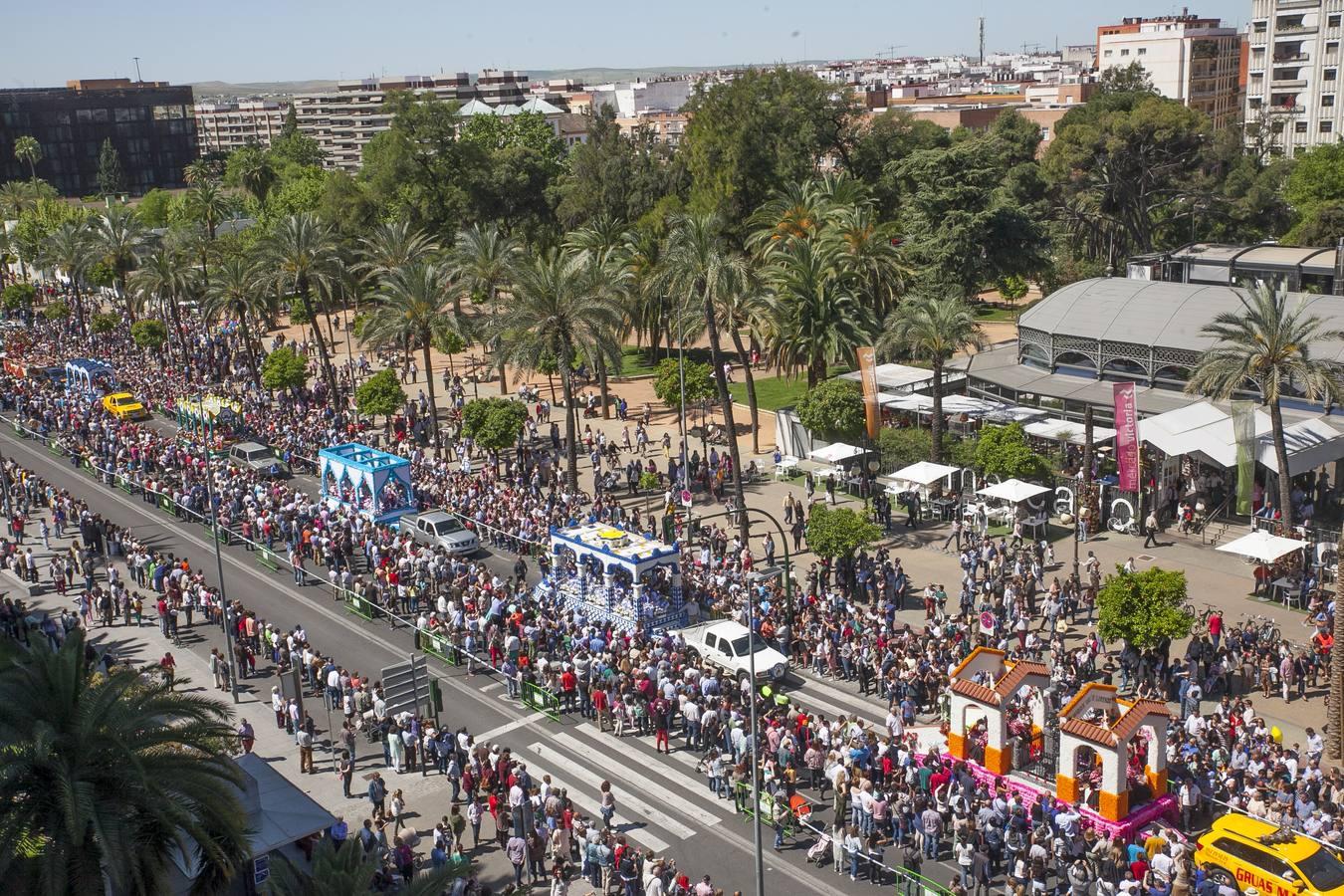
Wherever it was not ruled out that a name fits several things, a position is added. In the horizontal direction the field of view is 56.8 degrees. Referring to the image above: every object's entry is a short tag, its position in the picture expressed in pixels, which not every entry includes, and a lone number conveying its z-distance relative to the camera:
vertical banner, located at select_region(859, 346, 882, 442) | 42.69
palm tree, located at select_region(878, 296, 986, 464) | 42.12
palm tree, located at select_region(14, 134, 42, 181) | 162.25
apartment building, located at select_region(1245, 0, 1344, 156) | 104.62
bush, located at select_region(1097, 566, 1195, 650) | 27.00
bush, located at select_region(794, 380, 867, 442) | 44.97
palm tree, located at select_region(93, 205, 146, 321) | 78.75
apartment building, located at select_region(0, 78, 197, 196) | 172.62
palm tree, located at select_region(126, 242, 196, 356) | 71.38
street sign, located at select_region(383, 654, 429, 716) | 25.91
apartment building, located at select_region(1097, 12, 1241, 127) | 145.25
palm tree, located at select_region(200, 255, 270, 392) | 63.25
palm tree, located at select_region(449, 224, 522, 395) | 57.03
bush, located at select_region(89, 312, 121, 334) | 80.69
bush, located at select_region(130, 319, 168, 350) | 74.06
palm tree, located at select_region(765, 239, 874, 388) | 48.66
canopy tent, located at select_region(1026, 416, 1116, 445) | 42.19
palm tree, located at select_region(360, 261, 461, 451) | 51.53
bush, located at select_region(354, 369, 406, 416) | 53.53
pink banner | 36.00
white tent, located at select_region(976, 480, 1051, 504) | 38.12
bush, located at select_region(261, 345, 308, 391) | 59.88
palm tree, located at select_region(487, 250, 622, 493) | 43.66
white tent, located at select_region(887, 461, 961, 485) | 40.84
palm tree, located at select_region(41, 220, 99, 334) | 80.44
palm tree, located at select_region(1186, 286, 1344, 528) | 35.25
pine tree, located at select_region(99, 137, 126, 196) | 174.25
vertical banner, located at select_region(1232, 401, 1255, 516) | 36.97
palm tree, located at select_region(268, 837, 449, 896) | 17.00
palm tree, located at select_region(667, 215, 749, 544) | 40.66
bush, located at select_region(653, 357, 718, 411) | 51.03
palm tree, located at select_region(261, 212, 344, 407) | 58.25
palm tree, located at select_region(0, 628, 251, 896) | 15.86
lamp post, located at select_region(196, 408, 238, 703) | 30.61
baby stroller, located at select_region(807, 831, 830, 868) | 22.28
